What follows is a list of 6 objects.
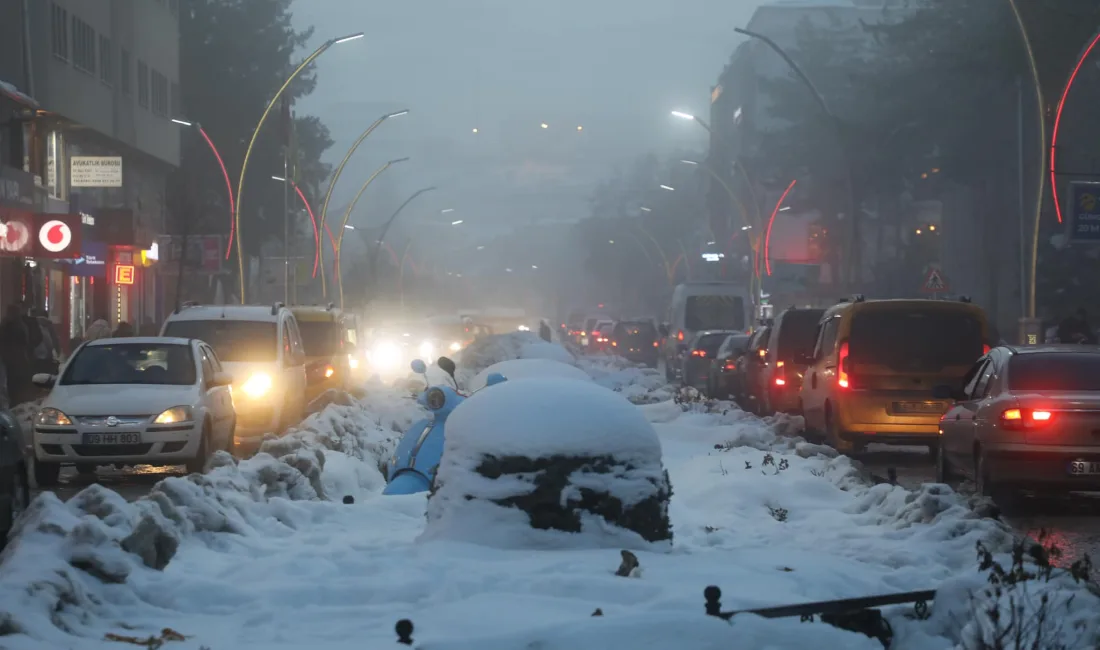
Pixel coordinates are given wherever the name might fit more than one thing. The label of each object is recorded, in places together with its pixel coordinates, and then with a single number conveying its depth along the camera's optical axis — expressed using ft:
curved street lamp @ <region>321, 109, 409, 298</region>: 160.47
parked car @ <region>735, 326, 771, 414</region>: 104.99
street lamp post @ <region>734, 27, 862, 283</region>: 135.44
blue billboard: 109.68
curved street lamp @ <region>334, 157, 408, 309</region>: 188.24
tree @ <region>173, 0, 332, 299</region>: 287.07
